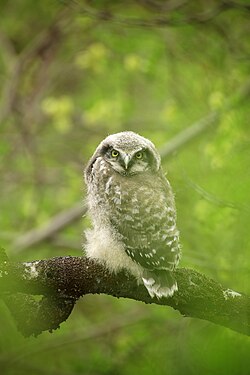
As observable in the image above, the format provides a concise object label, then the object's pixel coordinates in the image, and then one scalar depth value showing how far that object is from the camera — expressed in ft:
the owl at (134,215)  24.94
